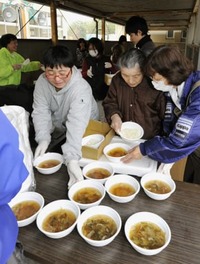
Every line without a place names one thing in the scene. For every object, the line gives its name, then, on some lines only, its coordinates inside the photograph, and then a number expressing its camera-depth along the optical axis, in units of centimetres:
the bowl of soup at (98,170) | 133
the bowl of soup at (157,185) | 116
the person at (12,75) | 339
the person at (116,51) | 469
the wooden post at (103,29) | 894
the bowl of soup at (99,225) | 91
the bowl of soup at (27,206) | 102
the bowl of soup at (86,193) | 110
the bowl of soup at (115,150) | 147
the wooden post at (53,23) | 563
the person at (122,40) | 611
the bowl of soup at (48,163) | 140
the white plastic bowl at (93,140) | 177
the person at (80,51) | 650
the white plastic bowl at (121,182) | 114
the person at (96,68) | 462
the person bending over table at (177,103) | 132
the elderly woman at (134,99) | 171
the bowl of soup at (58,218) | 95
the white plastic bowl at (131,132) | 171
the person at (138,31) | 283
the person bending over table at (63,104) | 148
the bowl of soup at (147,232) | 87
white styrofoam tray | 138
